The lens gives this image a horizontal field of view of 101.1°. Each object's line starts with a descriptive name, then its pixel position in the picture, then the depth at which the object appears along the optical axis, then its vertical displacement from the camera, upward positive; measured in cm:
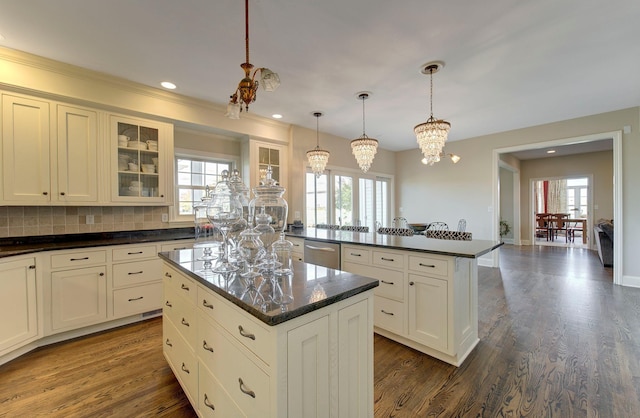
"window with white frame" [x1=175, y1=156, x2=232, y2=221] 388 +45
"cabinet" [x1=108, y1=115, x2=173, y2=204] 303 +60
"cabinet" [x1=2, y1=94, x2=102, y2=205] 247 +57
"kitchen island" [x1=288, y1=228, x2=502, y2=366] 210 -72
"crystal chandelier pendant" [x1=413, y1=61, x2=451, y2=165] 294 +81
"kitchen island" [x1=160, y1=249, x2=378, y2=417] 97 -60
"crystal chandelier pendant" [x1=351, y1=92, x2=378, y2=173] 357 +80
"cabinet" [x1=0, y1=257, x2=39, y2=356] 216 -80
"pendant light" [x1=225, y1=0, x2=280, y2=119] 156 +75
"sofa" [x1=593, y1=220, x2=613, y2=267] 512 -79
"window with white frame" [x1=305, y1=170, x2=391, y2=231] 528 +19
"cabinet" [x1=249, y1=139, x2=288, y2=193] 422 +80
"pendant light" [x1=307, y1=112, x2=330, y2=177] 390 +72
